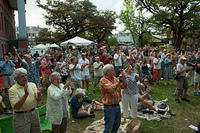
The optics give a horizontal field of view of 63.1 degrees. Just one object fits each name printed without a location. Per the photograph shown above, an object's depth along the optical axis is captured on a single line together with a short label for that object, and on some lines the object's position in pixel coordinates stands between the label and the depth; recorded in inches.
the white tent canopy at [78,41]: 620.0
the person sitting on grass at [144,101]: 228.1
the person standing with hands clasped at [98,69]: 327.2
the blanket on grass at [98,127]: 184.7
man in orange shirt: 137.8
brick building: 791.5
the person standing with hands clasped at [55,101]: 130.6
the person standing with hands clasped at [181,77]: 262.8
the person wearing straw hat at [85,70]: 307.8
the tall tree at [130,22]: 1636.3
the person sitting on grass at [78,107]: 219.8
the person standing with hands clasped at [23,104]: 110.4
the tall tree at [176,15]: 828.0
